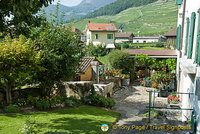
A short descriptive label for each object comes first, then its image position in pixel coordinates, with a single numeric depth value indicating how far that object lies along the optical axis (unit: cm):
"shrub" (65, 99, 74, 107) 988
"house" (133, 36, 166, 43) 10044
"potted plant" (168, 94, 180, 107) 1083
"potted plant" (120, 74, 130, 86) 1852
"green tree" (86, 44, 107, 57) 4231
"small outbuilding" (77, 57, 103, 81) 1496
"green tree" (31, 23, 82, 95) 952
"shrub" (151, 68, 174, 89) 1455
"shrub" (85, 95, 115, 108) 1101
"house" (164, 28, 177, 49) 5245
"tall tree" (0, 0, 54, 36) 446
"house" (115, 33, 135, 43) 9182
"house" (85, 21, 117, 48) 4628
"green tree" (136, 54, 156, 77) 1928
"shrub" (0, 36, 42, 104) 750
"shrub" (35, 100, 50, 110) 889
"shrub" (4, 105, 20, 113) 806
